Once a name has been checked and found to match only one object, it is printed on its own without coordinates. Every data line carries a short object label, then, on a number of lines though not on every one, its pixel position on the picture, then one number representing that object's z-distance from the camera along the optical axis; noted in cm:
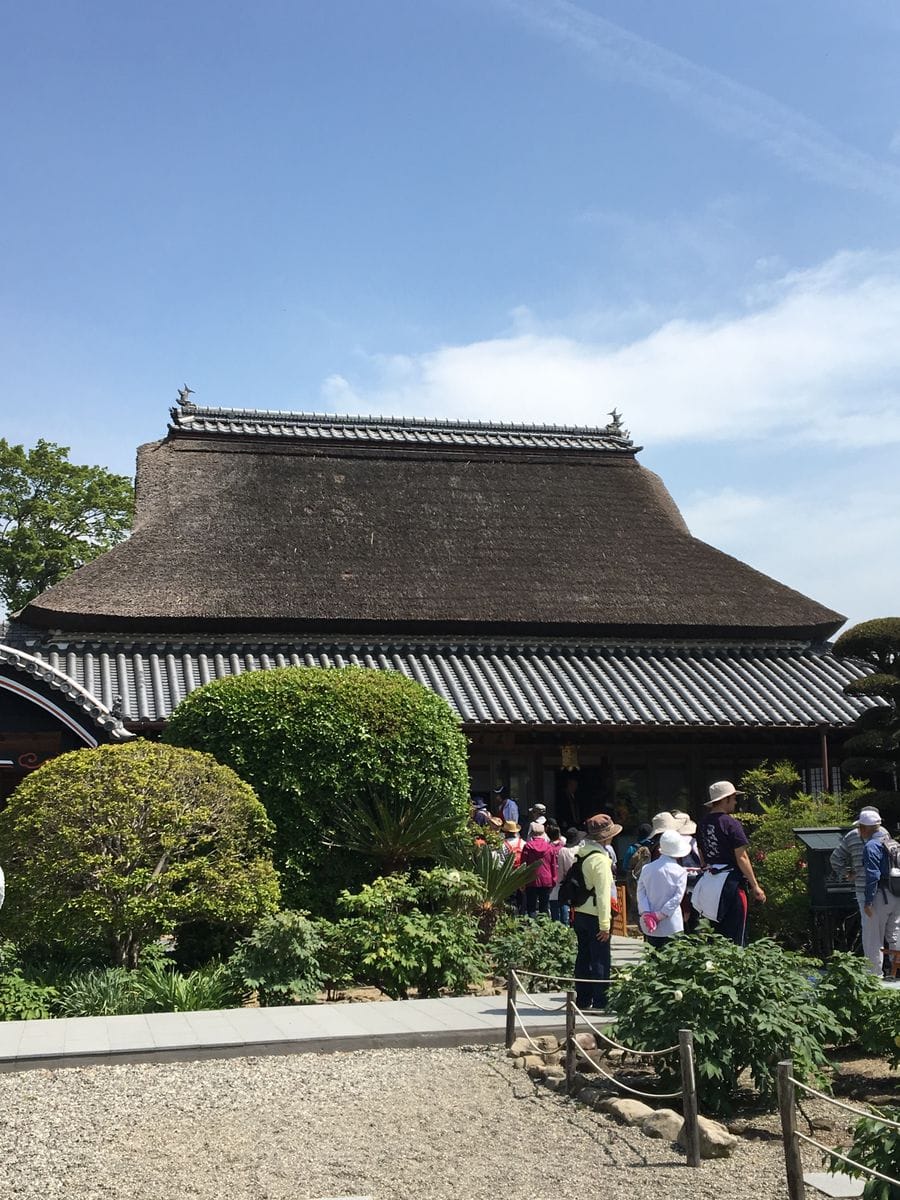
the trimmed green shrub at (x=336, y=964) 1048
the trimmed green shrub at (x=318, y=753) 1219
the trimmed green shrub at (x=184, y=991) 955
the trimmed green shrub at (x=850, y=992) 734
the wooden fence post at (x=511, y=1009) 831
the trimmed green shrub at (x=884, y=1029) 695
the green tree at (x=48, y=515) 3384
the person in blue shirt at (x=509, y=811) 1659
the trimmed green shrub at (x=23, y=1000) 940
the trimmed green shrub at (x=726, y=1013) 657
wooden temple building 1873
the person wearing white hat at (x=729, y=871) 866
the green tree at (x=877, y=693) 1471
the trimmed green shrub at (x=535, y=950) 1086
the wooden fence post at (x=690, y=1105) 587
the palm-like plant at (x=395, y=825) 1214
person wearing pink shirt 1384
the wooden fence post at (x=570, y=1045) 718
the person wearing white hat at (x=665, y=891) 882
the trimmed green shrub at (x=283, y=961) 1002
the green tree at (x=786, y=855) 1140
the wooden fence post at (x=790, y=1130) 499
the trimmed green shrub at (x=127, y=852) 1032
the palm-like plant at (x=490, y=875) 1159
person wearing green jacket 935
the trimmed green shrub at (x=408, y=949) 1025
